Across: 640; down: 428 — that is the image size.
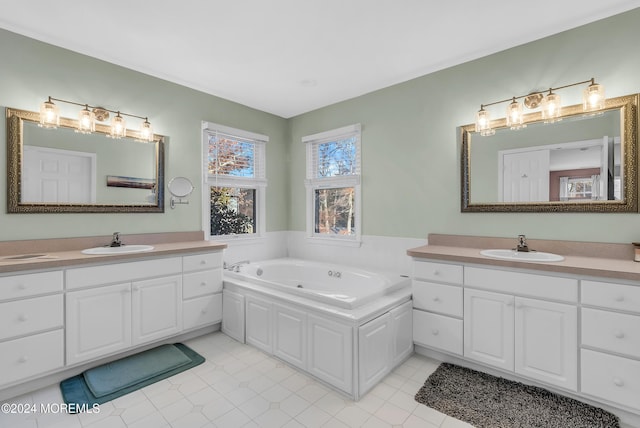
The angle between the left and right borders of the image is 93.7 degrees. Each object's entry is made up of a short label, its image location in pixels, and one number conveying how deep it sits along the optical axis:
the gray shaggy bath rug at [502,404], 1.70
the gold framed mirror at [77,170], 2.25
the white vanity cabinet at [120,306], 2.11
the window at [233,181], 3.37
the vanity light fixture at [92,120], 2.30
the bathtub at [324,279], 2.24
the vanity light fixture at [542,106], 2.06
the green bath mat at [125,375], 1.94
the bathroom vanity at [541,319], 1.68
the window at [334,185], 3.48
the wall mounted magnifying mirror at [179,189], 3.03
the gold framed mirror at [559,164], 2.04
